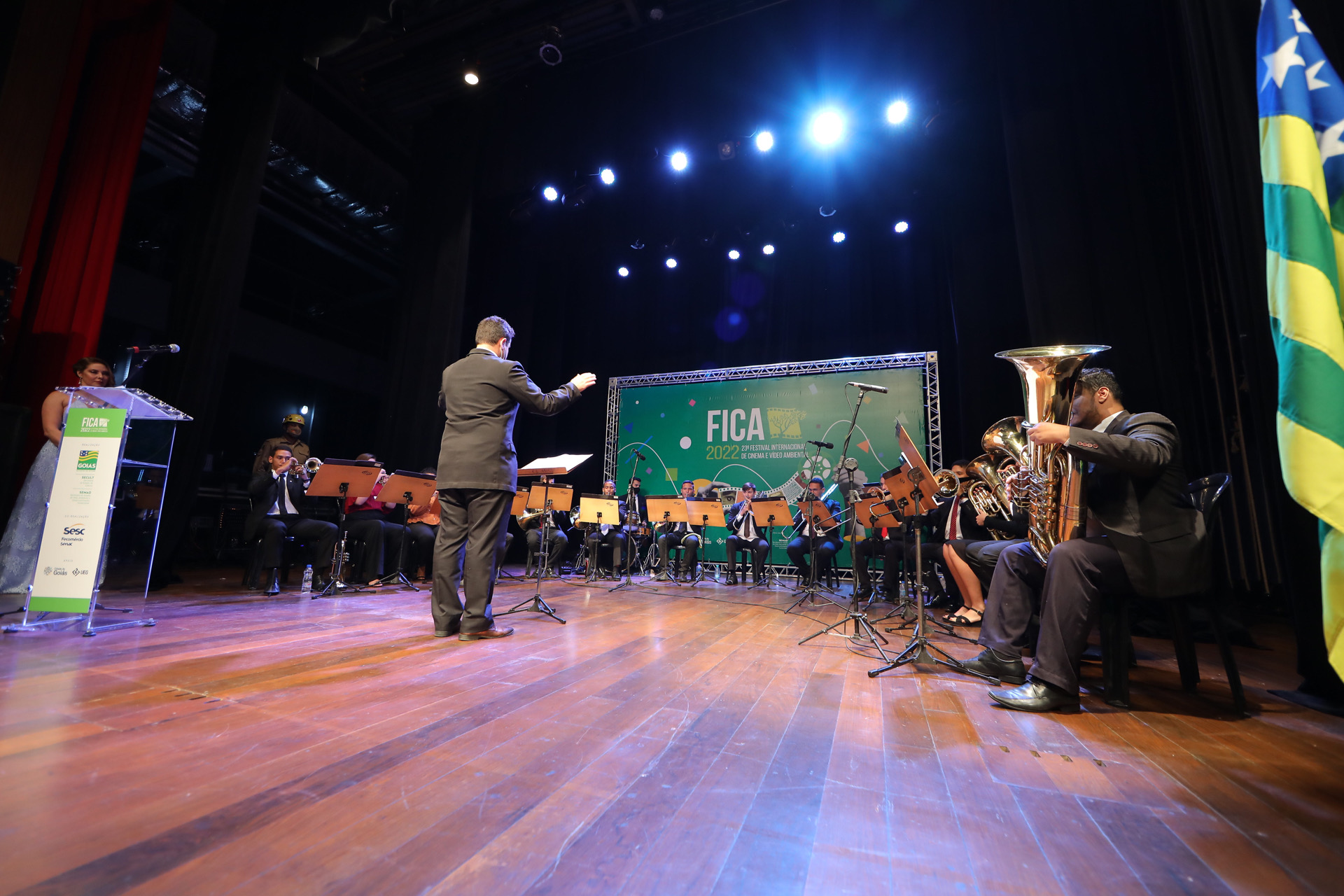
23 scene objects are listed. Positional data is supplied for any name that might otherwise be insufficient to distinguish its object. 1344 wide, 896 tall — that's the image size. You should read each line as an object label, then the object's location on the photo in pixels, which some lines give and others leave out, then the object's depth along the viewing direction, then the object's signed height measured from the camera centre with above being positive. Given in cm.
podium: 284 +11
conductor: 306 +33
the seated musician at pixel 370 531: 557 -4
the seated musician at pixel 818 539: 723 -3
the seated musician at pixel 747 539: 791 -2
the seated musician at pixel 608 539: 803 -8
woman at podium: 363 +9
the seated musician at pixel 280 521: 486 +4
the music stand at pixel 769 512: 646 +32
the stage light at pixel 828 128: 635 +502
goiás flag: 131 +77
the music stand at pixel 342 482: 464 +40
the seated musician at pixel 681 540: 809 -6
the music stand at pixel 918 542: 274 +0
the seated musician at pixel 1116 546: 212 +0
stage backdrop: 838 +200
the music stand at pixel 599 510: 680 +30
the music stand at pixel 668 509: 682 +33
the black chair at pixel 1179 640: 221 -40
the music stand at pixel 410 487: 512 +40
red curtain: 413 +268
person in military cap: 536 +89
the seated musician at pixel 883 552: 620 -14
